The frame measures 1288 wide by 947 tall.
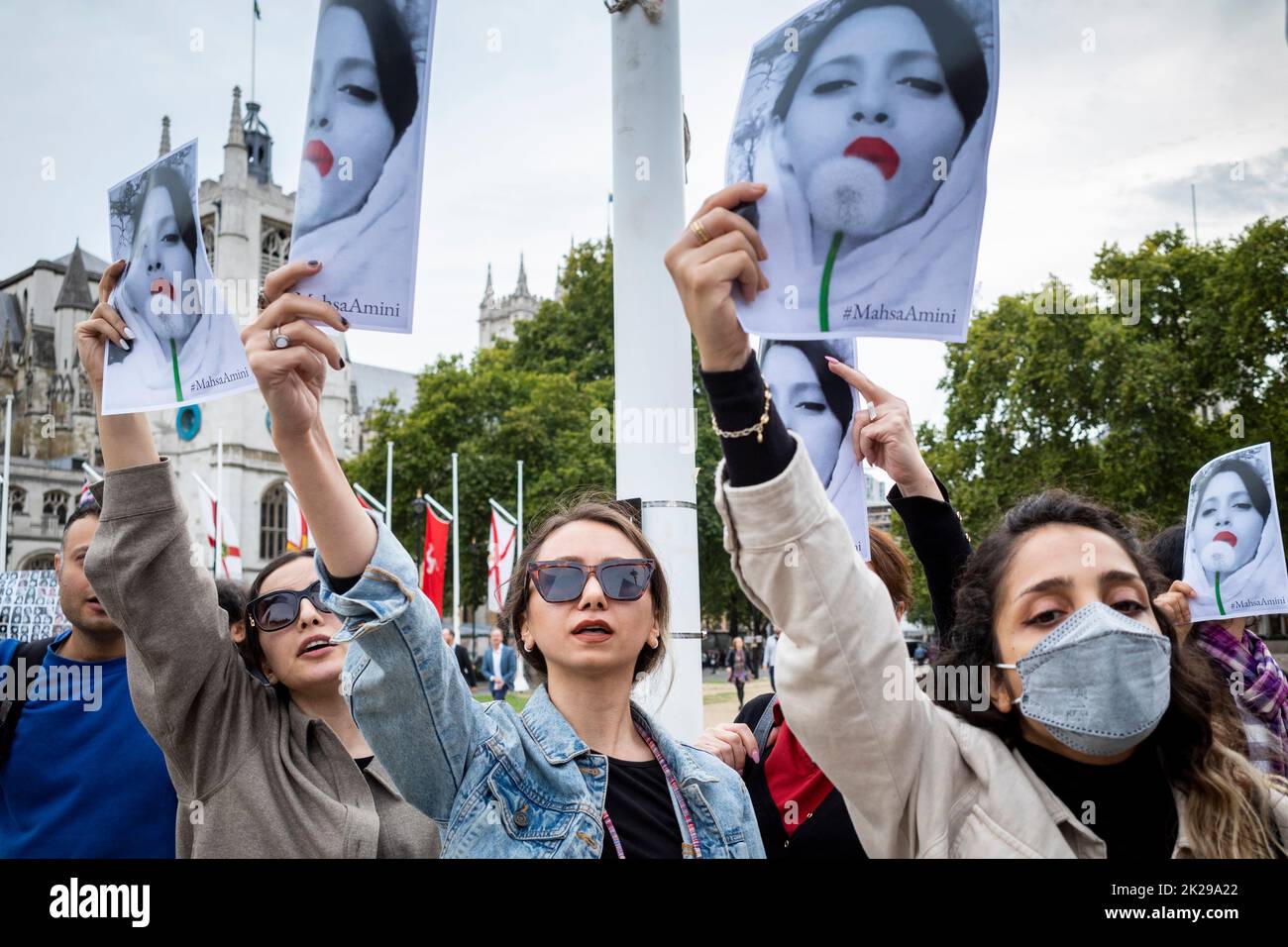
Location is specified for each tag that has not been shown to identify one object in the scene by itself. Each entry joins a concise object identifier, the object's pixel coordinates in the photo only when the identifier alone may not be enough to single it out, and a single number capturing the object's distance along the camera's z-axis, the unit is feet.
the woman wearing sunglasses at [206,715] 9.00
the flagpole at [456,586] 96.78
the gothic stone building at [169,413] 187.42
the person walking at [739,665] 91.85
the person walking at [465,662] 75.70
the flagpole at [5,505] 81.38
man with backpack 9.95
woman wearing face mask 6.25
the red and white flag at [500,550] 84.23
